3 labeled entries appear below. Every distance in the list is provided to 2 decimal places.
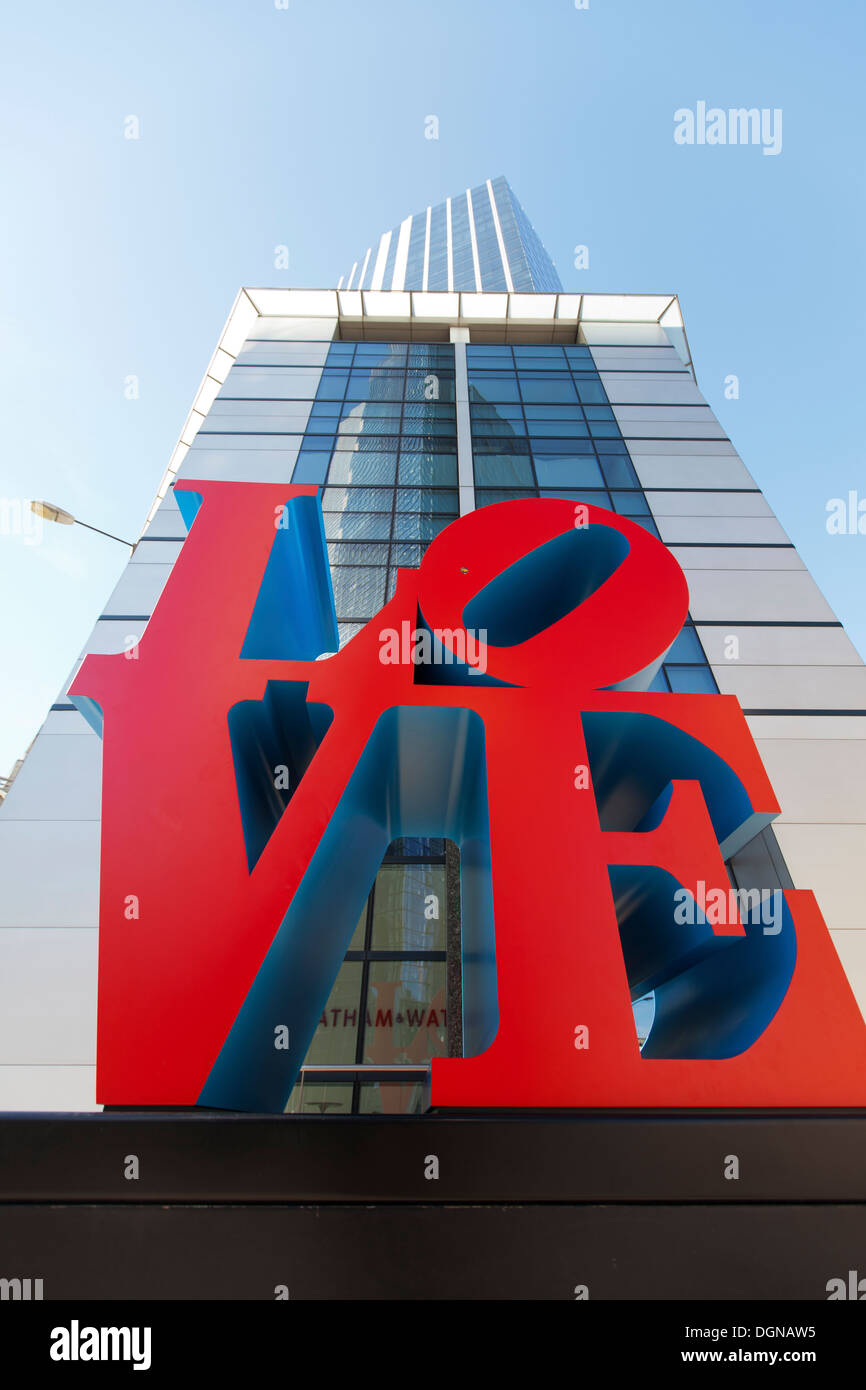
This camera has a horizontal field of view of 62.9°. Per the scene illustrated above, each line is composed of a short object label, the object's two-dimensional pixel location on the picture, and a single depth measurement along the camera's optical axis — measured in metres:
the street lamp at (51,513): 8.25
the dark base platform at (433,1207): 2.46
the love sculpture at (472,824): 3.11
